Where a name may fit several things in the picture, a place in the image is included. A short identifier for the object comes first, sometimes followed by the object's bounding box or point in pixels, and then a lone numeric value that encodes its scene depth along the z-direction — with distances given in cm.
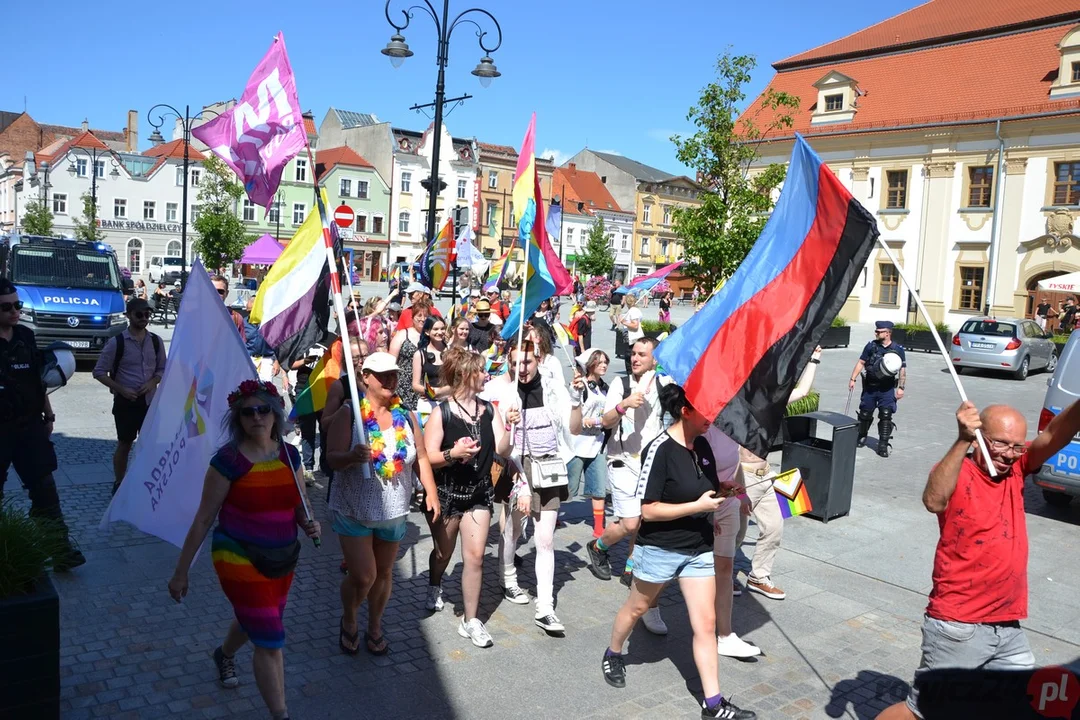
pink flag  585
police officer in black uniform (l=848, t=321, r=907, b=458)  1191
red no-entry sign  1475
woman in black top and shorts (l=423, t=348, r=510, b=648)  554
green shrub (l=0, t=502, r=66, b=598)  401
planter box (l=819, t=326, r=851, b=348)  3077
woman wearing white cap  504
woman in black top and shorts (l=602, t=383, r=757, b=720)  465
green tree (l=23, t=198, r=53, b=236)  5647
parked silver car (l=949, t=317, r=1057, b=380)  2334
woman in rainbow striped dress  416
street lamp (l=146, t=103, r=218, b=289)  2640
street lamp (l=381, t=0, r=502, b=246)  1426
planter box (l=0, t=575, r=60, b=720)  389
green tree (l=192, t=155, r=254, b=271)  4434
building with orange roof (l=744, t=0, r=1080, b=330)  3672
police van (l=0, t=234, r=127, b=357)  1662
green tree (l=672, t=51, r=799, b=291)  1541
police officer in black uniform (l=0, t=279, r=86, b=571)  584
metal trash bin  882
